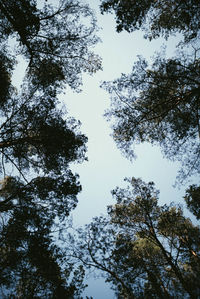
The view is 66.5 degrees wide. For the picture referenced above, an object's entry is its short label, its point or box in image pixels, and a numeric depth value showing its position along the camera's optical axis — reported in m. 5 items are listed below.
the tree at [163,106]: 6.77
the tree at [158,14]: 6.22
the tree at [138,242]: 9.42
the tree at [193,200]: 10.90
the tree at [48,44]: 6.55
